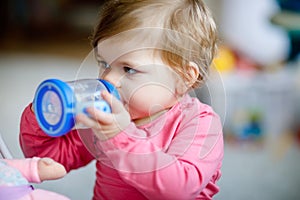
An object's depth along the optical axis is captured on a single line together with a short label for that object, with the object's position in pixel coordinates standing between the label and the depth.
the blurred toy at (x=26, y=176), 1.02
